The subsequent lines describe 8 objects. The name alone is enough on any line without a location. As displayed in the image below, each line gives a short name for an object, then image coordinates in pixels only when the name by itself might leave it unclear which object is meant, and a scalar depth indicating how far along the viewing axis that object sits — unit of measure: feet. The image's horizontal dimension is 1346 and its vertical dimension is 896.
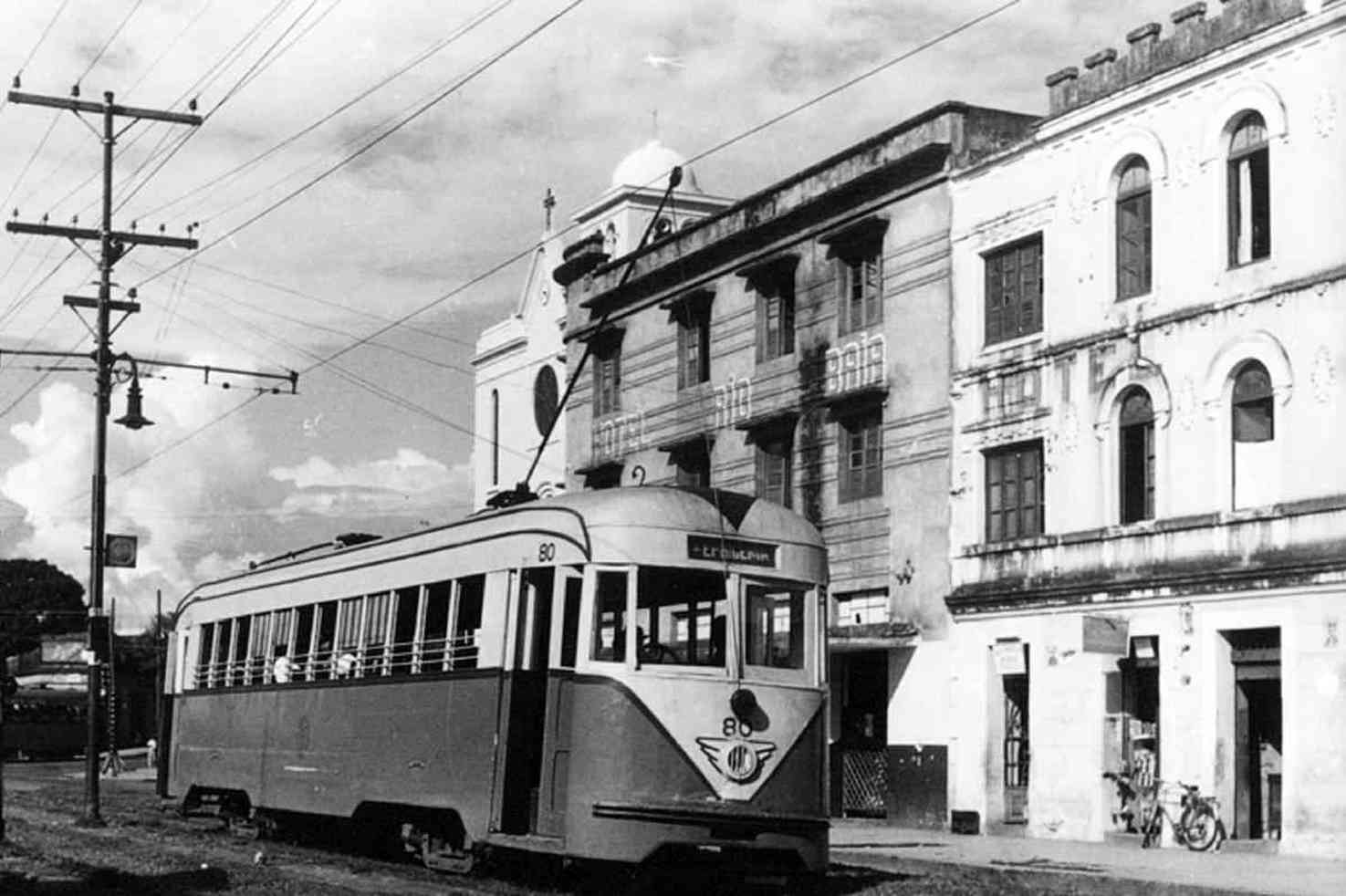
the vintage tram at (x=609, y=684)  54.19
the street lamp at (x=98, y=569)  103.28
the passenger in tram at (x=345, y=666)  70.23
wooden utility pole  105.09
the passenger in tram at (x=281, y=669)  77.30
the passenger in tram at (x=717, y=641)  55.31
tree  343.42
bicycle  86.84
